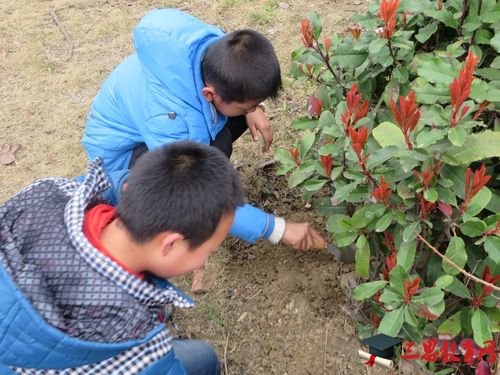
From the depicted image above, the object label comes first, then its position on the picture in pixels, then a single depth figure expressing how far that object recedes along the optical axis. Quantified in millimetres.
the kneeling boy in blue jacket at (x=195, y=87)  2008
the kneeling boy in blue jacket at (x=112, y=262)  1199
